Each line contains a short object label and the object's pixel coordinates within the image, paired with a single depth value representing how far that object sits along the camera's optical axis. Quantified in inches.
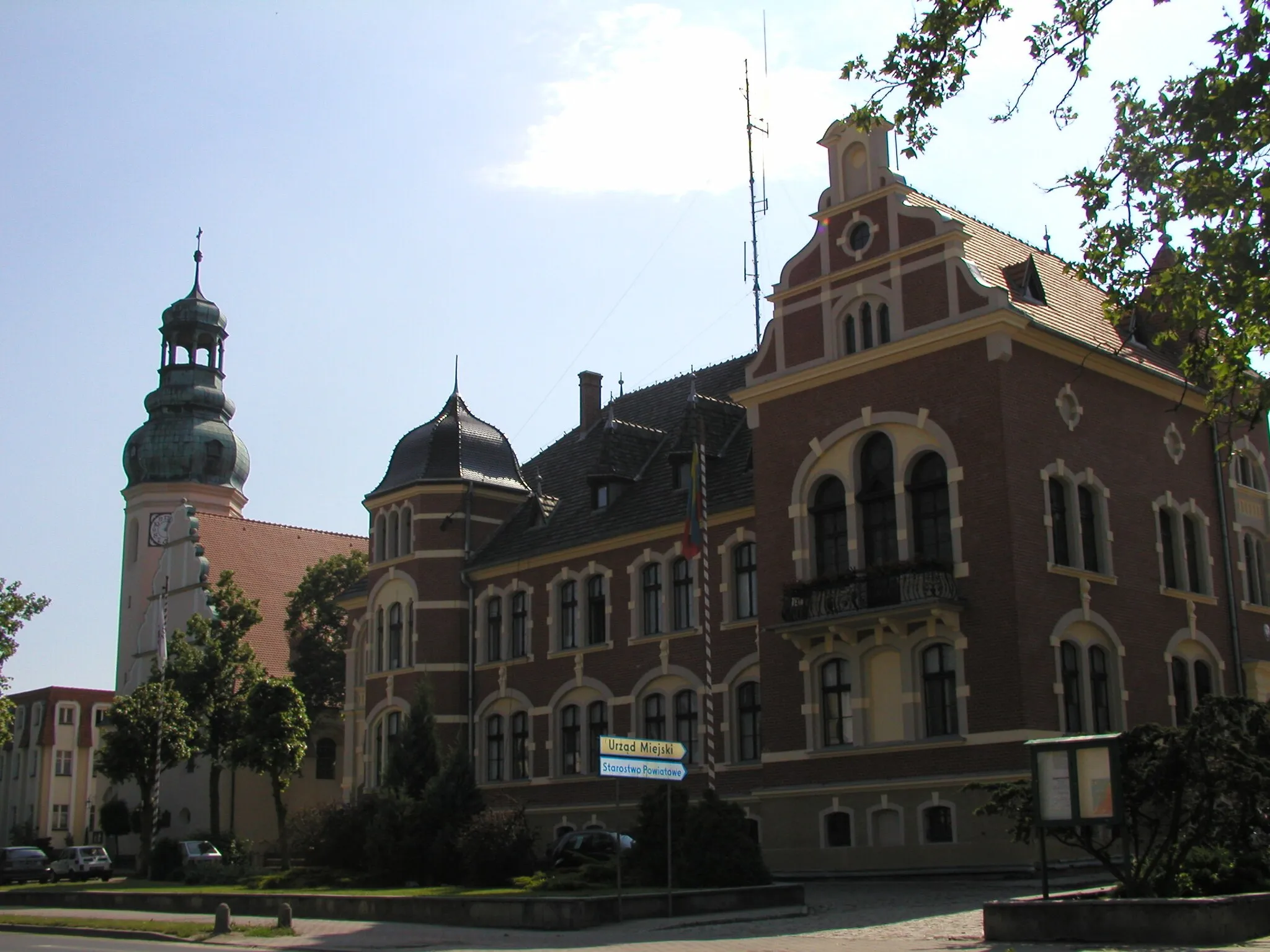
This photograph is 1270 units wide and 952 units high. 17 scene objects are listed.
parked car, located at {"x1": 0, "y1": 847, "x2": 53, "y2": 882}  1907.0
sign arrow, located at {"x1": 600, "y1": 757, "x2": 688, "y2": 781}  836.0
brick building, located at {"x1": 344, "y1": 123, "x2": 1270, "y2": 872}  1165.7
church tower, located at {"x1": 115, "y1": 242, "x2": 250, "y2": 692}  2876.5
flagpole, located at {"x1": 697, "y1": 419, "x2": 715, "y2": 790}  1152.2
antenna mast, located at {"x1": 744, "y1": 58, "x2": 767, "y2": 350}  1670.9
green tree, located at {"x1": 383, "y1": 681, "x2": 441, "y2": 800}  1357.0
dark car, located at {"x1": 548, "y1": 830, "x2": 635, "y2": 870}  1245.1
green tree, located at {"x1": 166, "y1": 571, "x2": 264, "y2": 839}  1924.2
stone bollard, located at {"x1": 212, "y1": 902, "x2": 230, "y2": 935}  926.4
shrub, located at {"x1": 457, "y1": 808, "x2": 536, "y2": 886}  1195.9
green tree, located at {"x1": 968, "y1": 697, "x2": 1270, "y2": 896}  743.1
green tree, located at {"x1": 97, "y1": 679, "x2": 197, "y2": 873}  1803.6
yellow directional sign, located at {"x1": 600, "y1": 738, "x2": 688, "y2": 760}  835.4
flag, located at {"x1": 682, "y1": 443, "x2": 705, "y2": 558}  1250.0
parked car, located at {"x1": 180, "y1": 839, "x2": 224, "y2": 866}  1758.1
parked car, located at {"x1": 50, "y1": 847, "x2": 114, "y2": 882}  2003.0
